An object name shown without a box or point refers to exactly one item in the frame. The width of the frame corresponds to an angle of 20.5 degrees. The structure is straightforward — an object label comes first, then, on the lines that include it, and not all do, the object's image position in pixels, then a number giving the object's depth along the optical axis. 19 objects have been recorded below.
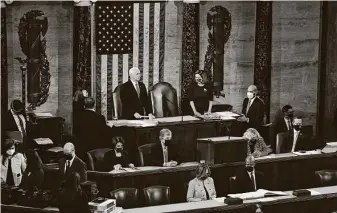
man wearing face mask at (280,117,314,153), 15.24
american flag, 16.69
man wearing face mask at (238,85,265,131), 16.22
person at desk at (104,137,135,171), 13.71
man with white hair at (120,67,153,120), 15.80
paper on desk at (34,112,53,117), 16.07
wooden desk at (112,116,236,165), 15.16
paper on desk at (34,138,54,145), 14.78
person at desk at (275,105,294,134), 15.66
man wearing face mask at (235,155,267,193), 13.56
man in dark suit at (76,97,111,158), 14.64
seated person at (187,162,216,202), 13.12
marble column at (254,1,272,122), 17.41
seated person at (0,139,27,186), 13.31
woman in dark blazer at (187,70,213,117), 15.91
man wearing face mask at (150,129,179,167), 14.05
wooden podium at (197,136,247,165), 14.27
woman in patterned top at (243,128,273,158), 14.48
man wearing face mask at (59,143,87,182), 13.00
